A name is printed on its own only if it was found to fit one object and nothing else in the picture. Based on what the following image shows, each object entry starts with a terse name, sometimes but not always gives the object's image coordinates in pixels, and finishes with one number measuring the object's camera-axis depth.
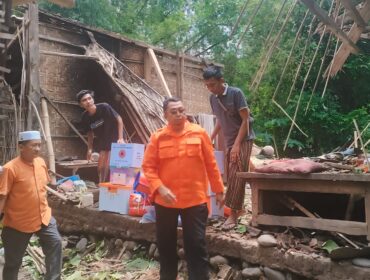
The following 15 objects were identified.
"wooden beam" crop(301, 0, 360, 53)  2.59
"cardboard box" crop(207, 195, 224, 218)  4.57
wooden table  3.42
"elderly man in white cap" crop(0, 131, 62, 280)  3.58
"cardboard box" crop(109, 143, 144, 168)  5.08
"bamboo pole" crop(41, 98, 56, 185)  7.35
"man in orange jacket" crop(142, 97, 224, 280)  3.37
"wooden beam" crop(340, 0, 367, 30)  2.64
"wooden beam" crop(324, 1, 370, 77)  2.91
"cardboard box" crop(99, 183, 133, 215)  5.02
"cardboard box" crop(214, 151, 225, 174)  4.64
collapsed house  7.57
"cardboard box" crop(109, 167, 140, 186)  5.12
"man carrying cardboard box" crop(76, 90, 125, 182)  5.92
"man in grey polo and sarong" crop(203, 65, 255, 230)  4.09
